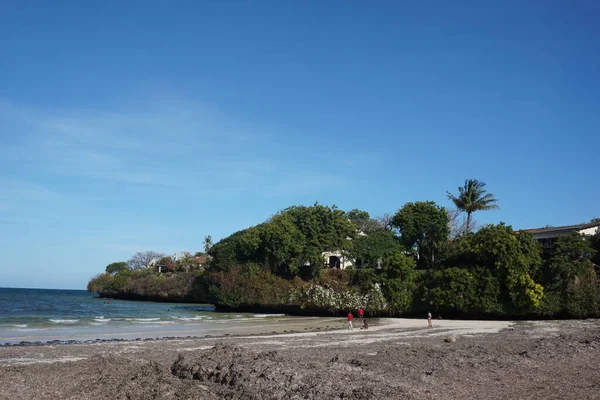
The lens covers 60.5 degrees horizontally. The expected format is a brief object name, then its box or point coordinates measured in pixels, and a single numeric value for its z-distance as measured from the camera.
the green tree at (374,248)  56.72
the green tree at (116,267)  125.62
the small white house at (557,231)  52.47
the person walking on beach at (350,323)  34.41
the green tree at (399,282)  47.69
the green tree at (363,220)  81.56
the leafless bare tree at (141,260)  127.75
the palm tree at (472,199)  64.75
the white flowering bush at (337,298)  48.72
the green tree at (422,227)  57.75
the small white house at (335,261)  70.19
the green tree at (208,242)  122.19
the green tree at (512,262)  42.22
